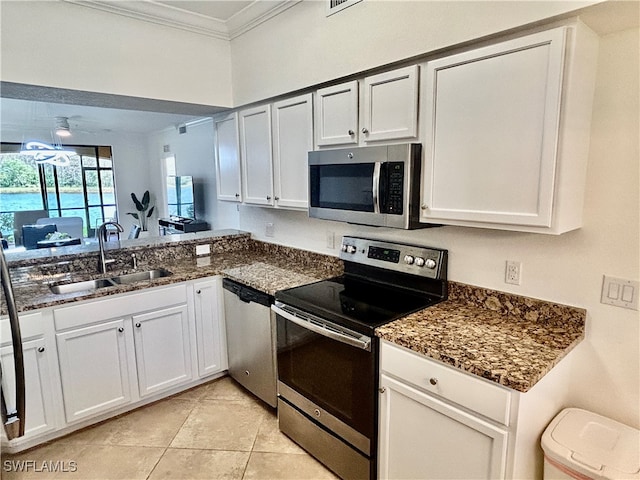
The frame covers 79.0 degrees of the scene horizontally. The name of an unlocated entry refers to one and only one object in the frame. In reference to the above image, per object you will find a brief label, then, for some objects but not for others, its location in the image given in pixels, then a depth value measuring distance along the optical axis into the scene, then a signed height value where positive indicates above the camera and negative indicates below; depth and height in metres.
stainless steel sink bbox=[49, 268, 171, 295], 2.54 -0.66
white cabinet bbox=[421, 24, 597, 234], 1.36 +0.20
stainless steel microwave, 1.79 +0.00
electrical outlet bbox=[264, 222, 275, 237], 3.28 -0.38
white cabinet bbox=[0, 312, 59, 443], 2.03 -1.00
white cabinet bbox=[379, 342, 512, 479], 1.36 -0.91
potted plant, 7.91 -0.51
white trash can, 1.31 -0.95
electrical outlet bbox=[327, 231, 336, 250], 2.71 -0.38
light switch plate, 1.49 -0.43
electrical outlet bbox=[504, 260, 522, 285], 1.78 -0.41
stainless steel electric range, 1.77 -0.77
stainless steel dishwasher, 2.40 -1.01
